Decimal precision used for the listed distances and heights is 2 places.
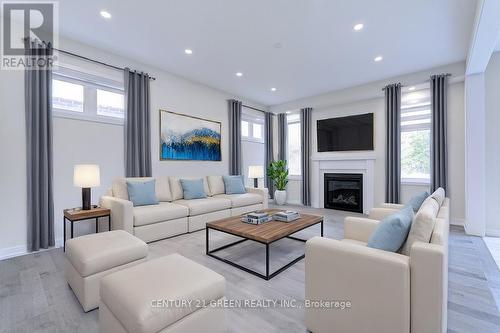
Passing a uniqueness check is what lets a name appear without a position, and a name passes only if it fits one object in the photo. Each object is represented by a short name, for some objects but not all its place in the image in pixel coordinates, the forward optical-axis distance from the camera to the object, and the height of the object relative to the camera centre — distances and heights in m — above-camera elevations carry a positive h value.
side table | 2.72 -0.57
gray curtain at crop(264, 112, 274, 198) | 6.67 +0.69
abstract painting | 4.38 +0.61
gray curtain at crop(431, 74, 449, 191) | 4.06 +0.63
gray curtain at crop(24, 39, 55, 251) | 2.85 +0.22
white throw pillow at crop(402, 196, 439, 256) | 1.30 -0.36
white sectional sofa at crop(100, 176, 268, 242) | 3.05 -0.65
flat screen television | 5.14 +0.79
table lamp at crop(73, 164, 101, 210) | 2.85 -0.13
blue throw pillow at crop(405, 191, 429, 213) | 2.18 -0.34
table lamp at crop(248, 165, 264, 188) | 5.37 -0.13
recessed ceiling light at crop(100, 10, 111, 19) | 2.68 +1.81
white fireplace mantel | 5.09 -0.07
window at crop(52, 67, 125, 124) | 3.20 +1.07
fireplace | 5.30 -0.61
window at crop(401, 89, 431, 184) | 4.41 +0.58
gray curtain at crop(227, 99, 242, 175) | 5.55 +0.75
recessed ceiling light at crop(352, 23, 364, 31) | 2.89 +1.77
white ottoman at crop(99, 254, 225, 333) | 1.13 -0.70
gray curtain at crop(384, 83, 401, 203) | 4.55 +0.50
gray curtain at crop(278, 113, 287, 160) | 6.55 +0.98
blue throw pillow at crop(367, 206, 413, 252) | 1.40 -0.42
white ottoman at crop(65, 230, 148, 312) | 1.72 -0.73
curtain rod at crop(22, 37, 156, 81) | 3.15 +1.61
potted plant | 6.20 -0.31
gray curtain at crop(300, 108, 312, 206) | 6.00 +0.37
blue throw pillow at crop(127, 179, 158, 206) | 3.44 -0.39
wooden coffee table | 2.29 -0.70
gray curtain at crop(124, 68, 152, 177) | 3.78 +0.71
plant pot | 6.18 -0.82
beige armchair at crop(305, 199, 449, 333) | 1.16 -0.67
